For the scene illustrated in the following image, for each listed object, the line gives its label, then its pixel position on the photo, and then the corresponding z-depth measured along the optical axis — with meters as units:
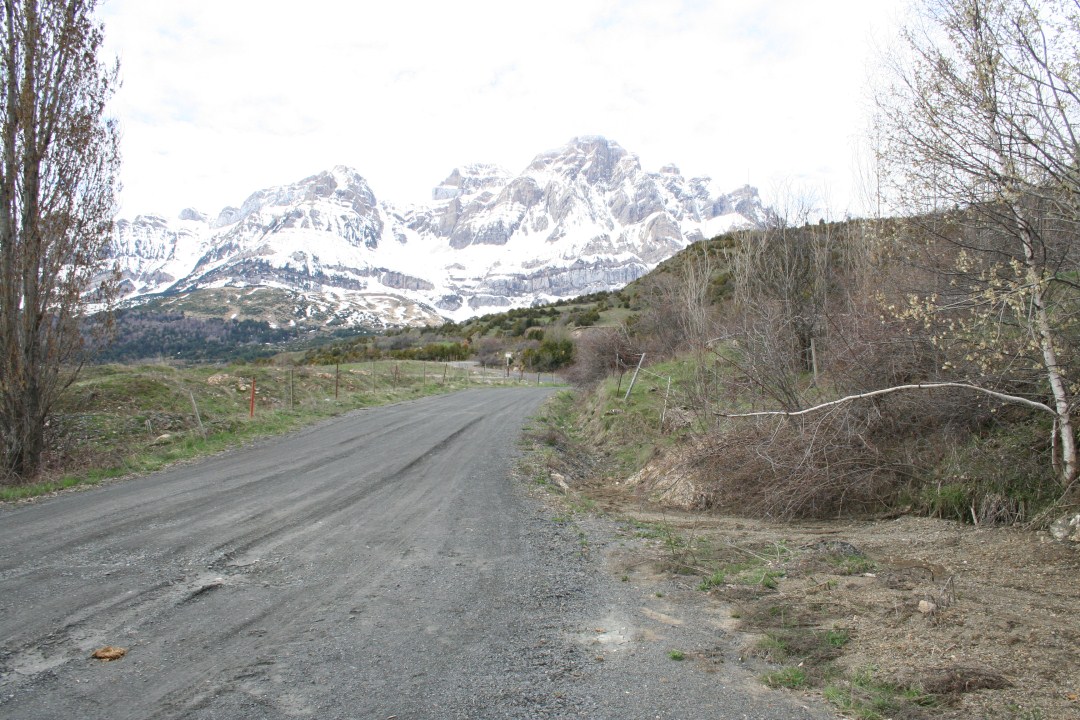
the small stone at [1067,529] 5.96
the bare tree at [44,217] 10.39
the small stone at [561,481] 11.25
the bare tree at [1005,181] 5.67
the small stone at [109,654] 4.01
